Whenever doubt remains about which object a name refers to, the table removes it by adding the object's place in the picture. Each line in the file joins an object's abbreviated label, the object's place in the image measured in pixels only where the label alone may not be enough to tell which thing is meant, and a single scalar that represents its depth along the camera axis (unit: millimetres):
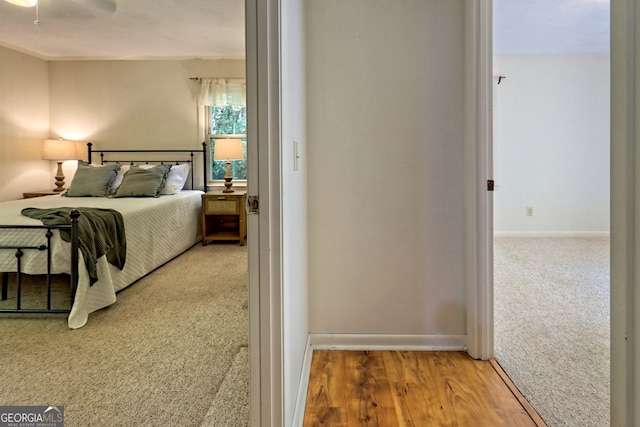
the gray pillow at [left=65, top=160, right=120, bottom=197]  3799
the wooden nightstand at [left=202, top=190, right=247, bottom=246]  4281
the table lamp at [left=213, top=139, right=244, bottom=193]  4309
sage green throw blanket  2264
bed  2250
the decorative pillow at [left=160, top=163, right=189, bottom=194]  4150
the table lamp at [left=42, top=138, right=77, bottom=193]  4512
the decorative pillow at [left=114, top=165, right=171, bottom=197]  3814
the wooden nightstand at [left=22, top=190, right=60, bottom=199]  4367
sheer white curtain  4672
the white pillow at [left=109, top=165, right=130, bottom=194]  3938
